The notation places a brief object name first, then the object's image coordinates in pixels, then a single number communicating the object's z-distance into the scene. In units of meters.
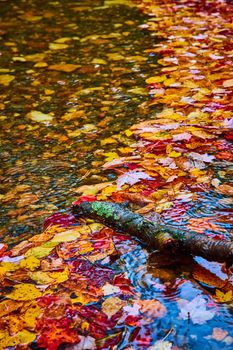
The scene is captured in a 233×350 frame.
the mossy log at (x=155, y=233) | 1.83
